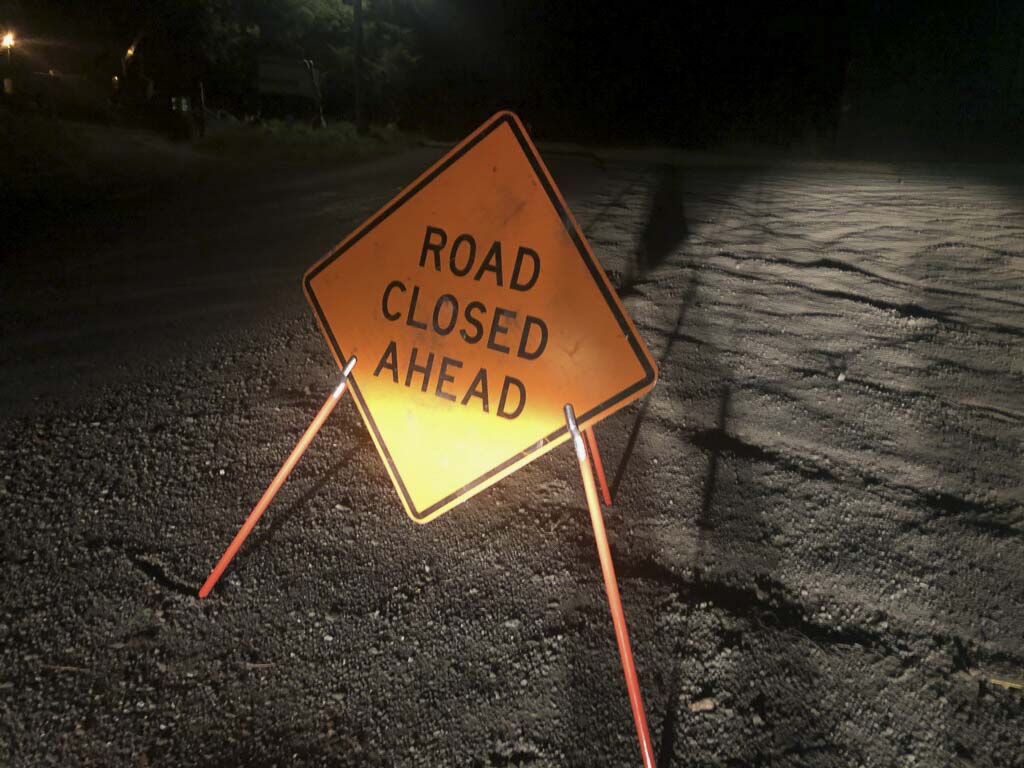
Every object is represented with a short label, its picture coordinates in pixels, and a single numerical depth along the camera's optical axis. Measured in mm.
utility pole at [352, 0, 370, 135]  25062
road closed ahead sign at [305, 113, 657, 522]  2113
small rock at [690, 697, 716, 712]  2023
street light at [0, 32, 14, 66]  19609
